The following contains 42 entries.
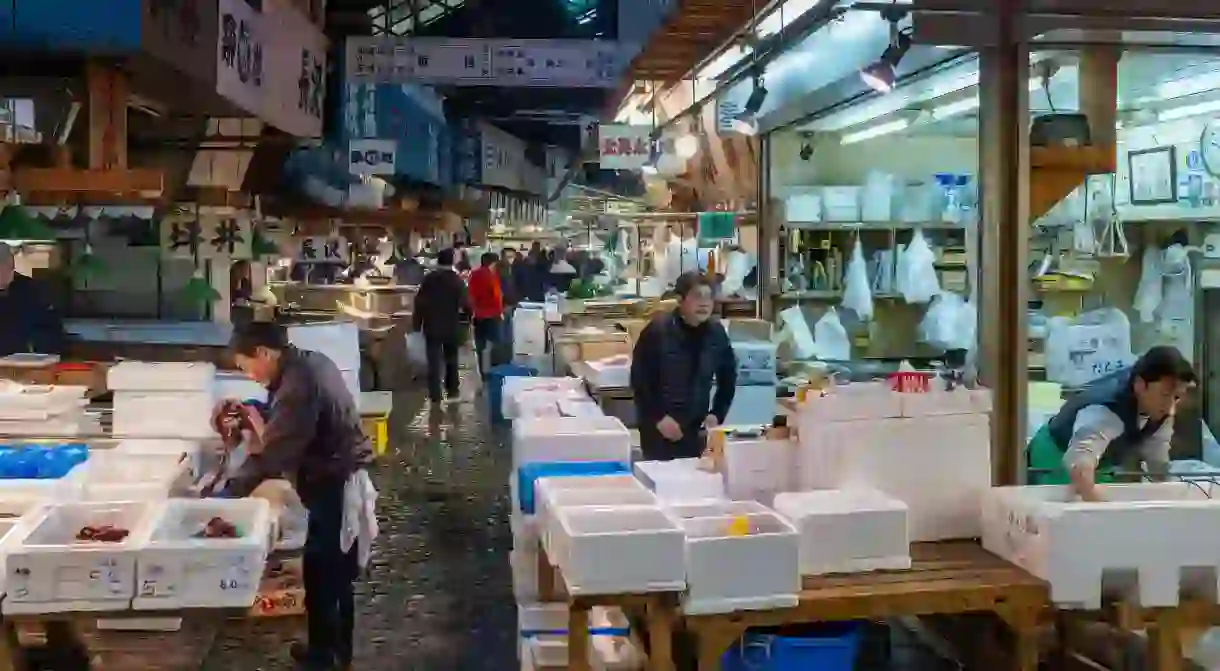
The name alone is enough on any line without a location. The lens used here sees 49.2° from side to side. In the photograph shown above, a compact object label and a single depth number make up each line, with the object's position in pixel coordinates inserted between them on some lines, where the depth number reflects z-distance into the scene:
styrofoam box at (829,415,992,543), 5.34
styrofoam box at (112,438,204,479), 6.70
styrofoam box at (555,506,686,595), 4.36
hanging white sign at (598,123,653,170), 14.12
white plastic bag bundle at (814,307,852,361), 10.41
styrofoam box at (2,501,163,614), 4.62
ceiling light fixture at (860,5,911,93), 6.63
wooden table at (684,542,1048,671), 4.50
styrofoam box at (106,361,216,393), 7.33
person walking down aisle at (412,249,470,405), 17.42
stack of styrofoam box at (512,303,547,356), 16.53
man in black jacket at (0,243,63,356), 9.97
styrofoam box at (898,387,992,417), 5.37
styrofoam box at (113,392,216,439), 7.35
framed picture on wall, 8.49
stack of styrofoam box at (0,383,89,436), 7.41
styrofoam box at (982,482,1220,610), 4.69
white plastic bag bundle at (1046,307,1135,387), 8.21
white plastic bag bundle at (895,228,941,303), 9.77
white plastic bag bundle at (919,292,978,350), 9.24
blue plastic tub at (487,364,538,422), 12.88
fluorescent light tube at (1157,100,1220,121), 8.16
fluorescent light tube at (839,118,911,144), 9.92
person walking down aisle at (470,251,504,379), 19.69
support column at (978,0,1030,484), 6.75
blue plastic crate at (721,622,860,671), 4.98
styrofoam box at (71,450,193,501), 6.04
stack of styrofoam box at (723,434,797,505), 5.67
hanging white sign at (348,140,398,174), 15.86
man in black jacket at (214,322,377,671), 6.07
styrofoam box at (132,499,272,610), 4.69
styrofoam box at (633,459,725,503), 5.54
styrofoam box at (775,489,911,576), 4.81
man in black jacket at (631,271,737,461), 8.29
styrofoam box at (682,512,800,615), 4.45
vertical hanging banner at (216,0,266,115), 9.23
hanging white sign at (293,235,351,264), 20.05
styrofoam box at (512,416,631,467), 6.03
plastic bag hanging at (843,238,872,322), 10.08
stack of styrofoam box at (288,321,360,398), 9.41
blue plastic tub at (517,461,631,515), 5.82
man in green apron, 5.76
